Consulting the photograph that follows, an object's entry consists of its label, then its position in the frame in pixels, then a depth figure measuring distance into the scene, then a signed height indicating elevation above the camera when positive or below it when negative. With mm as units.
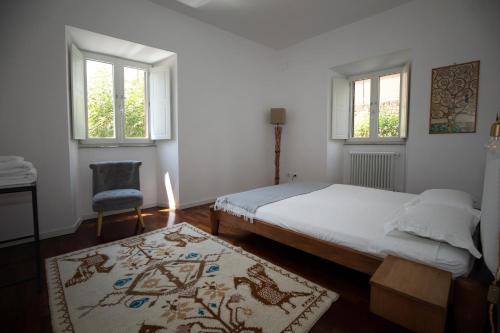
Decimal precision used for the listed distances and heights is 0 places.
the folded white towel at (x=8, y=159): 1666 -72
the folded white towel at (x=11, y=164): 1631 -108
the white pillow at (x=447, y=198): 1838 -390
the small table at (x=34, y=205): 1663 -399
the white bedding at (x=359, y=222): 1367 -562
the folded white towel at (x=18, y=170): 1643 -149
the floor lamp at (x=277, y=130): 4785 +434
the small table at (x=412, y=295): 1116 -699
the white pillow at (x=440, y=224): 1352 -455
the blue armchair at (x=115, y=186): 2691 -483
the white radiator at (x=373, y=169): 3979 -313
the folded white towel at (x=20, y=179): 1646 -217
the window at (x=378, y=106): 4030 +815
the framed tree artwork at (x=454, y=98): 2973 +696
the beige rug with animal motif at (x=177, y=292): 1371 -989
